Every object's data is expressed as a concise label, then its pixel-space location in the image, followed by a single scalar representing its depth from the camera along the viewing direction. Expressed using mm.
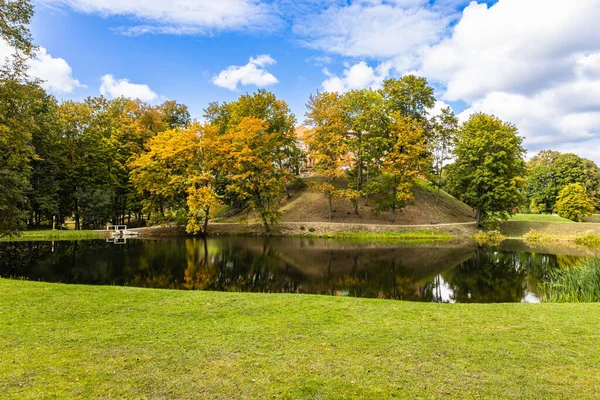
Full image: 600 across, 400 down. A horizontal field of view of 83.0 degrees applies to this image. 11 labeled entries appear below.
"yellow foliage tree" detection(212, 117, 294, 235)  33781
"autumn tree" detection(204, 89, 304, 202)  40094
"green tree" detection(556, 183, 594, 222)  45531
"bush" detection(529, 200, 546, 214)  56931
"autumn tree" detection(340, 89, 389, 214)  38062
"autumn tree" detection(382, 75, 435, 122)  41438
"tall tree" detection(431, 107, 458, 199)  43625
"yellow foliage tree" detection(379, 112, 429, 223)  36125
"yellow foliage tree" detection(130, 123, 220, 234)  32156
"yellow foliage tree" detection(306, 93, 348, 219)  37625
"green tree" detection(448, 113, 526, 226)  35500
